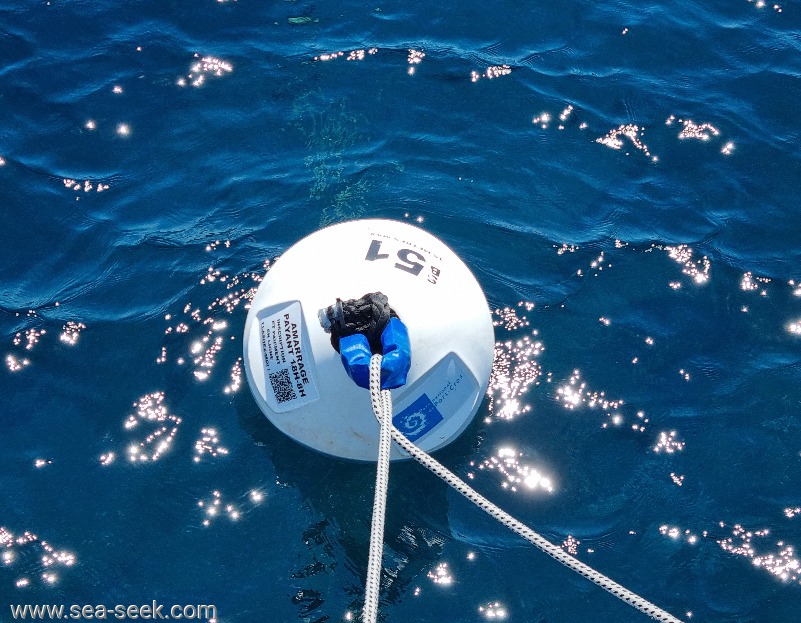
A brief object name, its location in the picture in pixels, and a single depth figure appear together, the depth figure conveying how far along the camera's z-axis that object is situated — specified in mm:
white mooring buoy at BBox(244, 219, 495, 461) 5441
